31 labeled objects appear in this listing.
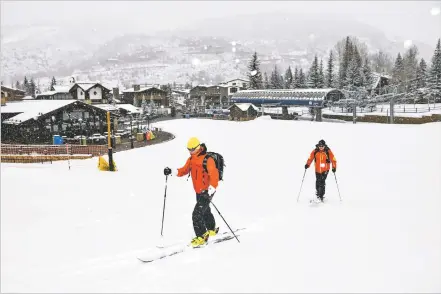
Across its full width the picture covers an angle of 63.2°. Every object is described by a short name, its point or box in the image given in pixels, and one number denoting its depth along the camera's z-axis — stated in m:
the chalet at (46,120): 33.19
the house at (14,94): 75.44
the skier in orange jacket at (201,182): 6.30
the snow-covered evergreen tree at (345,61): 73.40
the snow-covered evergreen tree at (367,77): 65.44
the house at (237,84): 92.31
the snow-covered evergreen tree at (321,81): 68.50
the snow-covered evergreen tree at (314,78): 68.31
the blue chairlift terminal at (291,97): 46.22
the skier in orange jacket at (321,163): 9.49
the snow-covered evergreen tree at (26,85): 116.76
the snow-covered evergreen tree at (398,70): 75.38
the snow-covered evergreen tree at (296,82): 76.81
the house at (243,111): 52.07
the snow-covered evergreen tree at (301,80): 75.66
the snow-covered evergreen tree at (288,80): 82.86
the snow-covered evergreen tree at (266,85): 86.00
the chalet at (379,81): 71.18
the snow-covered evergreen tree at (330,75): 69.86
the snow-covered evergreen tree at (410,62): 80.92
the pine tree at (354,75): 64.94
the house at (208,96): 92.12
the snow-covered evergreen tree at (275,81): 84.50
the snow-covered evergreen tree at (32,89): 109.74
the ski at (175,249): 5.68
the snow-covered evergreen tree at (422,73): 61.33
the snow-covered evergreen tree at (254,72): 66.81
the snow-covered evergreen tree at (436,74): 53.50
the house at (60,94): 64.94
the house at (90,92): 56.91
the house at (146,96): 83.94
